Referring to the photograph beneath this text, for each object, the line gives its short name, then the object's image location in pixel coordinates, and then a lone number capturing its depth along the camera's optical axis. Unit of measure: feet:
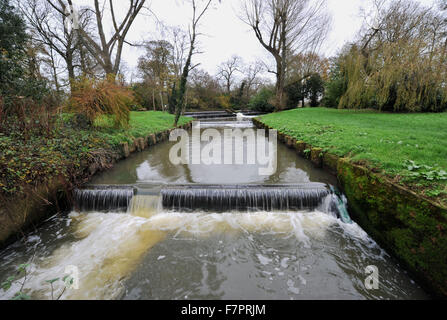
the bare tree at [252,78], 131.54
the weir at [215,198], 12.96
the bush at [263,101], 86.84
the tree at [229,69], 138.10
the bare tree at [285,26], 55.62
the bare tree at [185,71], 40.37
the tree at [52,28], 44.39
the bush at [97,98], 21.16
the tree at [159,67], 65.69
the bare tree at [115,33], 38.58
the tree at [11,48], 17.54
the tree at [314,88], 71.31
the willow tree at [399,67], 28.58
